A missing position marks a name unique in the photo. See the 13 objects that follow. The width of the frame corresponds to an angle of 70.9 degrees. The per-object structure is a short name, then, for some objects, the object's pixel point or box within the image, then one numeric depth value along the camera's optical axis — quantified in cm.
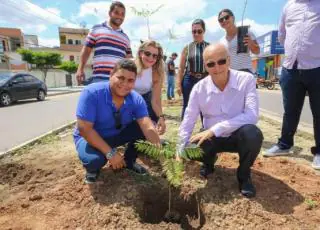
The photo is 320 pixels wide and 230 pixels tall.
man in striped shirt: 297
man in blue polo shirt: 209
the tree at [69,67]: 3636
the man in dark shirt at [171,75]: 969
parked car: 1007
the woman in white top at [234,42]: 320
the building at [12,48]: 2792
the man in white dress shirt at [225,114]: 205
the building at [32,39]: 4386
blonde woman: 287
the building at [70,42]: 4794
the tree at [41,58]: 2722
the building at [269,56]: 2399
